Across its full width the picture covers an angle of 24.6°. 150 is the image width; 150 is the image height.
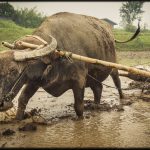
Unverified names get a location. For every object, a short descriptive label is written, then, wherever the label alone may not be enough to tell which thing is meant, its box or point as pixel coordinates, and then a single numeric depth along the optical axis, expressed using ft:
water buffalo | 17.89
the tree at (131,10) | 194.08
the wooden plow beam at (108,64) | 19.40
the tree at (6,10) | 126.93
